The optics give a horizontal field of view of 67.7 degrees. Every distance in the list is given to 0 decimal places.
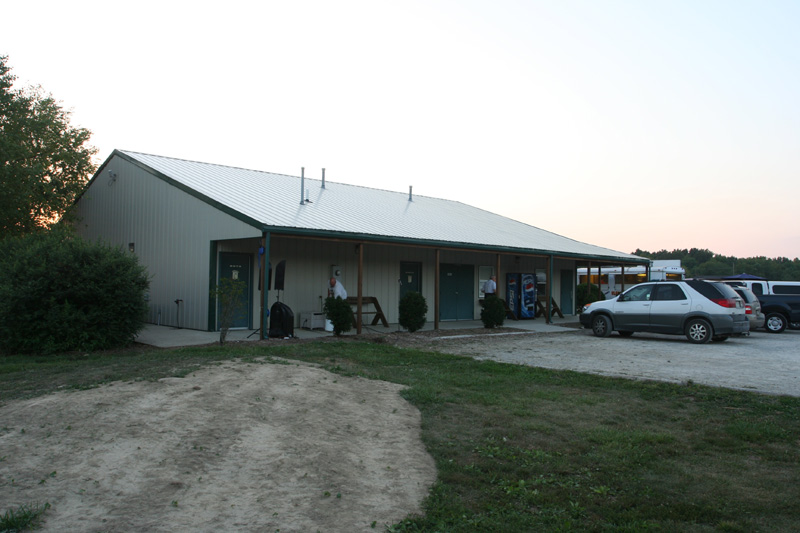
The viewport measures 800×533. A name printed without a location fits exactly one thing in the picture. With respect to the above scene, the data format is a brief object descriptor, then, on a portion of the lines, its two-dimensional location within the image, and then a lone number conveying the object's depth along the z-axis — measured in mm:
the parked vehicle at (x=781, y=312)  18922
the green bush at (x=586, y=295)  26375
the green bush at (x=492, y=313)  18266
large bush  11586
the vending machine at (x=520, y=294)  23109
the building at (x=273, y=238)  15125
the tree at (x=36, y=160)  21156
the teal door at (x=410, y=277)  19984
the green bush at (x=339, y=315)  14430
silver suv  14672
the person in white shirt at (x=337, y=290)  15662
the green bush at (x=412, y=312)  16281
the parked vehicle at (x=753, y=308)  16578
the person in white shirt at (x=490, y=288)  20172
